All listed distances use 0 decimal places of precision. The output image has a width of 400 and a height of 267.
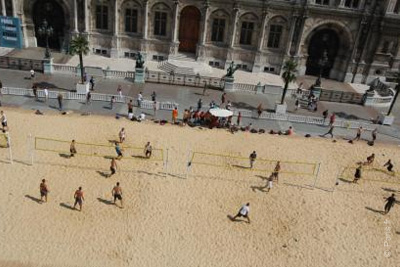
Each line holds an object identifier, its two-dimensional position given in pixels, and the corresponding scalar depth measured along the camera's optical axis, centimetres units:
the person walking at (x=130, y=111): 3171
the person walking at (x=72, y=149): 2588
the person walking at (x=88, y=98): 3347
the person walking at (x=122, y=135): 2789
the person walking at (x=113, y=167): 2473
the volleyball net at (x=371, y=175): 2806
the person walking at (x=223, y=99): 3666
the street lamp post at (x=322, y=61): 3944
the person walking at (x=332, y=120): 3431
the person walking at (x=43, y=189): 2160
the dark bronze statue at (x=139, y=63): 3891
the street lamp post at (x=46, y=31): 3772
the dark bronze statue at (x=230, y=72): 3966
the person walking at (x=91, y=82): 3609
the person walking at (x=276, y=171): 2605
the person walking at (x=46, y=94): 3320
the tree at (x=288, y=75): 3572
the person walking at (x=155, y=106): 3319
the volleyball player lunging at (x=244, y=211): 2233
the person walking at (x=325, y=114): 3487
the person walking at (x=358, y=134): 3266
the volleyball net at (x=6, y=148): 2502
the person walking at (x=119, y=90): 3453
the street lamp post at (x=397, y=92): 3644
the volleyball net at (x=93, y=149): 2662
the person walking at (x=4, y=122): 2789
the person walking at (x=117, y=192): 2212
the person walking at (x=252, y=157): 2697
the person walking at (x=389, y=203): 2447
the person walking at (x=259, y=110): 3441
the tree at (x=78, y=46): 3488
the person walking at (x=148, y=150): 2658
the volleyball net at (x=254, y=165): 2695
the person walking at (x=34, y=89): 3322
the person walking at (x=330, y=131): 3276
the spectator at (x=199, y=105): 3388
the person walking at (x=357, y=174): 2719
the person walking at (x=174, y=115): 3178
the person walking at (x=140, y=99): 3383
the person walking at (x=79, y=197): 2141
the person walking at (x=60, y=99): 3158
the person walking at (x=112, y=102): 3329
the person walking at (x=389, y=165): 2895
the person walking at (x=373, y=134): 3266
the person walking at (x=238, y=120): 3253
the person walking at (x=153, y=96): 3438
